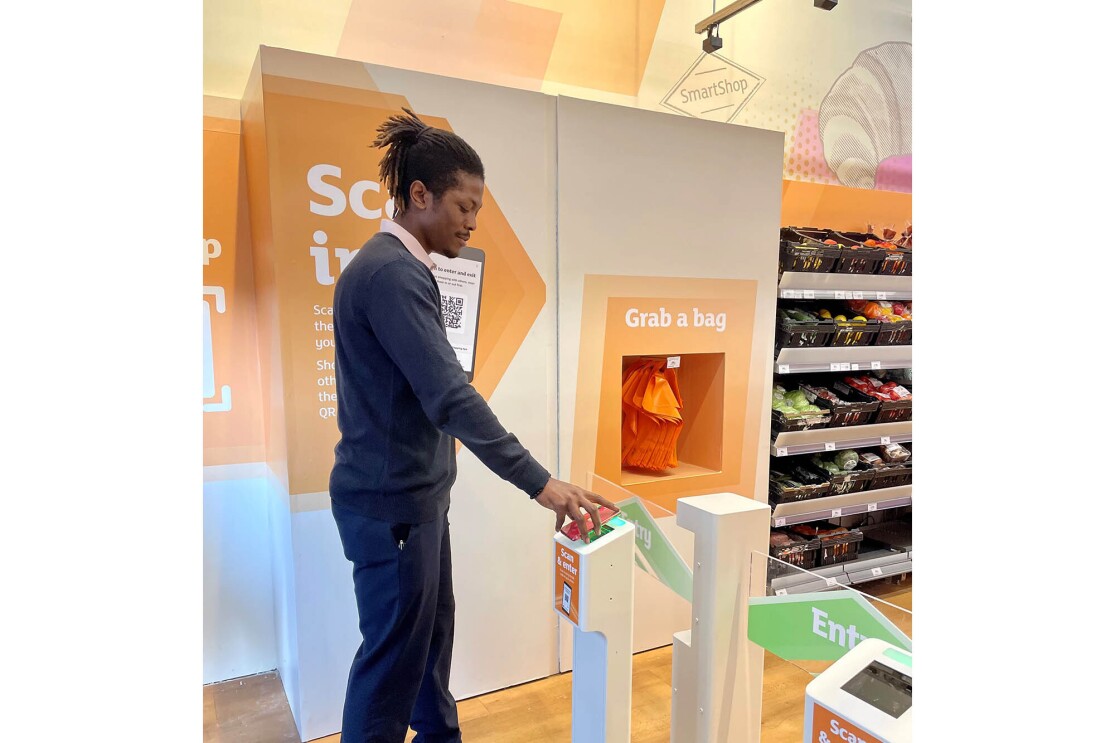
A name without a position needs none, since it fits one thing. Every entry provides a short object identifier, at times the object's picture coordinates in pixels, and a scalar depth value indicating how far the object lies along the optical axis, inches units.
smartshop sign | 163.3
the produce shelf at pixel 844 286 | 146.7
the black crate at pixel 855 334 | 153.0
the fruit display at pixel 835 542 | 158.2
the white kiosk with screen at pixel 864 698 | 34.1
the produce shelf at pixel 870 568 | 158.1
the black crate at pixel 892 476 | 163.3
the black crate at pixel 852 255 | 152.2
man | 64.4
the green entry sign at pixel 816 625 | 46.0
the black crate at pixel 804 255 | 144.7
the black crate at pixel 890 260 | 158.6
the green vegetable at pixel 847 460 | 161.6
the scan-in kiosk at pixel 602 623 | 61.2
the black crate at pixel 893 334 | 161.6
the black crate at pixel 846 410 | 154.5
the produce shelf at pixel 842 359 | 145.9
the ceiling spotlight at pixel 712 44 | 146.9
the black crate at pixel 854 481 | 157.0
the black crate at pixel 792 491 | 148.6
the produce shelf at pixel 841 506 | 149.9
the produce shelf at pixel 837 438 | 146.5
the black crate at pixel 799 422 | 145.6
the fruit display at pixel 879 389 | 162.2
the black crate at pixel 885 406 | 161.6
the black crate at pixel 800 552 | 152.8
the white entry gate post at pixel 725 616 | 61.3
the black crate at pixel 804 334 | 144.9
